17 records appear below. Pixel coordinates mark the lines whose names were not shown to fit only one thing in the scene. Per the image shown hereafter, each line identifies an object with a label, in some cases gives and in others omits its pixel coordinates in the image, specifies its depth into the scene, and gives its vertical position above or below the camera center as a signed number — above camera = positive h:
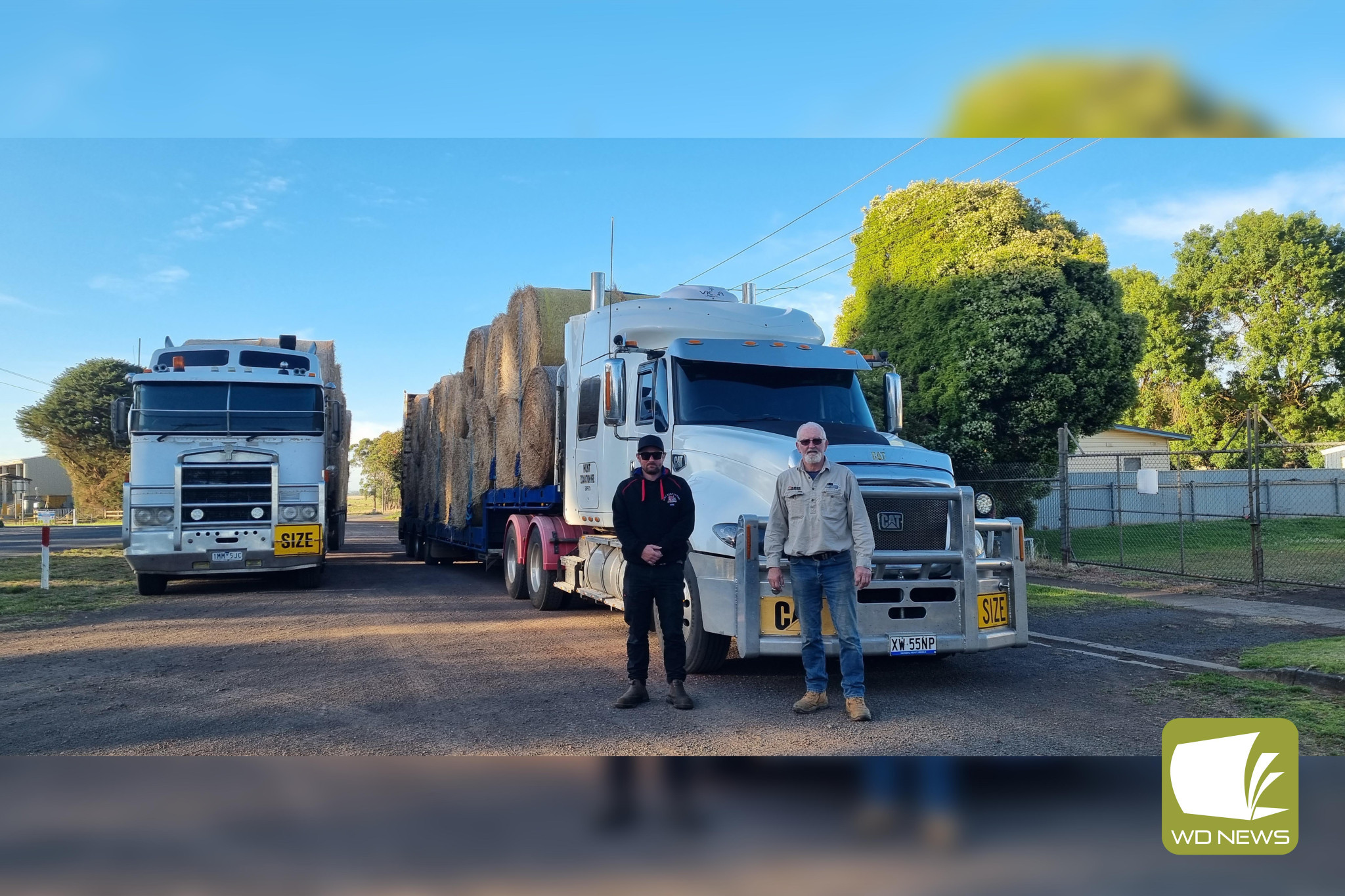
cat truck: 7.05 +0.19
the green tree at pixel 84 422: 55.44 +4.74
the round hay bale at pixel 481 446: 14.45 +0.87
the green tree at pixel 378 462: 75.88 +3.58
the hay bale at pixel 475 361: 15.28 +2.28
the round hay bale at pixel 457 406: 16.25 +1.69
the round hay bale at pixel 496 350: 13.39 +2.16
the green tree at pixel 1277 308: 37.91 +7.68
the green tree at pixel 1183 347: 42.00 +6.53
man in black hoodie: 6.96 -0.32
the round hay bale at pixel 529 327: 12.60 +2.30
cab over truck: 13.41 +0.55
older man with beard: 6.44 -0.32
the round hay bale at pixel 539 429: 12.08 +0.93
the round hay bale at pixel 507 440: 13.05 +0.85
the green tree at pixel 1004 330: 20.53 +3.65
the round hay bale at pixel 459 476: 16.28 +0.47
